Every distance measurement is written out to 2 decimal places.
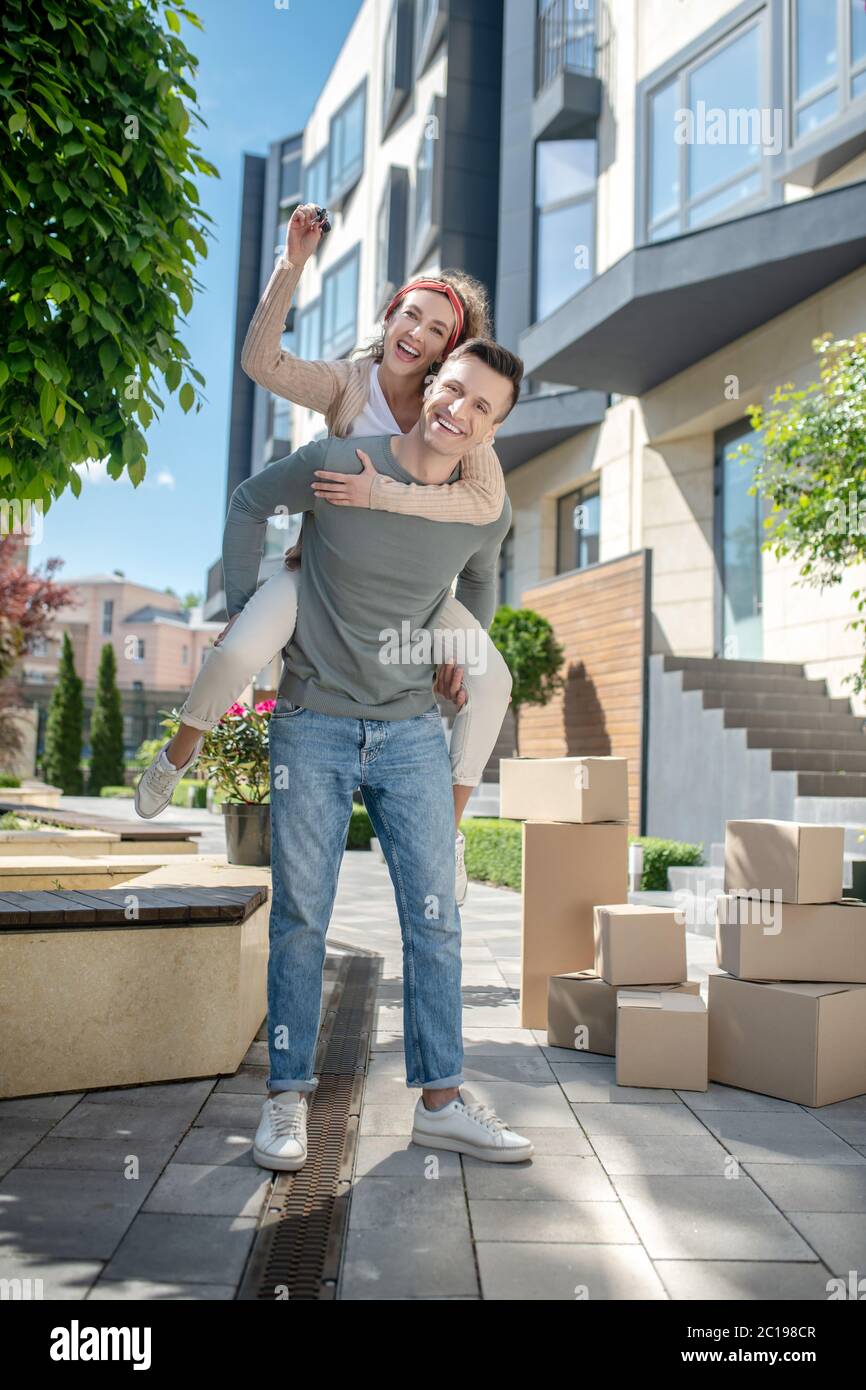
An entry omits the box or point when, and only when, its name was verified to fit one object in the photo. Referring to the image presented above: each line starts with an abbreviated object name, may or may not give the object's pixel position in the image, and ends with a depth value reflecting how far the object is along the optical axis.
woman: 2.43
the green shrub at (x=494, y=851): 9.59
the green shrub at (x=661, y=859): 8.54
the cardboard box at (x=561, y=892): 4.04
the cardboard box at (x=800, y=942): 3.44
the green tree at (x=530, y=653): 12.22
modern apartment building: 9.24
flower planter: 4.81
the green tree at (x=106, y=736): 28.12
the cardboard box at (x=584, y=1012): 3.70
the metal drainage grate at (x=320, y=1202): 1.93
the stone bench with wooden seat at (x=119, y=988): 3.04
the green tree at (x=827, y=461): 5.23
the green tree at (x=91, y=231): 3.50
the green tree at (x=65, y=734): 27.28
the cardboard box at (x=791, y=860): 3.43
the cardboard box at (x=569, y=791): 4.02
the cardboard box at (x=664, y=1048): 3.34
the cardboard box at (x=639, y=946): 3.66
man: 2.50
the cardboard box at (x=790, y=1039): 3.21
